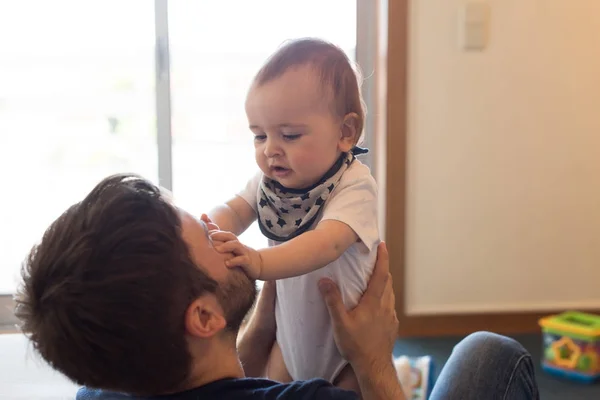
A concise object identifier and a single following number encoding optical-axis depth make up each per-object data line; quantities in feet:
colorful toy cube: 7.13
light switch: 7.75
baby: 3.14
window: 7.93
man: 2.22
